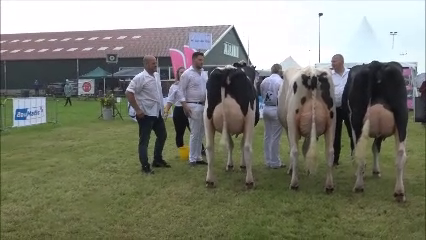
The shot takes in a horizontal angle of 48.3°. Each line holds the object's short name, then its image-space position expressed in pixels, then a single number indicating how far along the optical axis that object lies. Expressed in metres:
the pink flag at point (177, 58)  18.06
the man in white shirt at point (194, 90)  8.05
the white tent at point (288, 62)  19.84
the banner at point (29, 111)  14.52
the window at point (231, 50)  44.25
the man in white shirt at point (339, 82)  7.70
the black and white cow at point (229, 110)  6.76
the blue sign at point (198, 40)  18.59
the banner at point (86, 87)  36.94
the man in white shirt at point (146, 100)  7.68
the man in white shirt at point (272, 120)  8.09
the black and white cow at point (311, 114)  6.32
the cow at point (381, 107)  6.00
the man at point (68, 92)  27.37
